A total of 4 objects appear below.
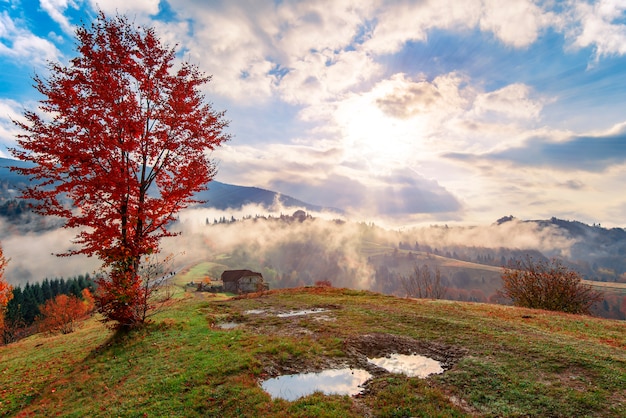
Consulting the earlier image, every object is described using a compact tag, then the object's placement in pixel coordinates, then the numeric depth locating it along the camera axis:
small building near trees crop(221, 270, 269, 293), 102.12
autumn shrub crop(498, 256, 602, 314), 35.75
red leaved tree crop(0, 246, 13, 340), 44.18
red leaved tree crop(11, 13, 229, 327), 18.31
